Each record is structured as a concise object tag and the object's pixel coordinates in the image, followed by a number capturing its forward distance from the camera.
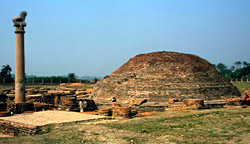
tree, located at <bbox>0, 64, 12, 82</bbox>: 45.87
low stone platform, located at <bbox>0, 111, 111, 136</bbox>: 8.82
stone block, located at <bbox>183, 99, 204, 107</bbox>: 13.37
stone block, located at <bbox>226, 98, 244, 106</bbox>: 13.74
